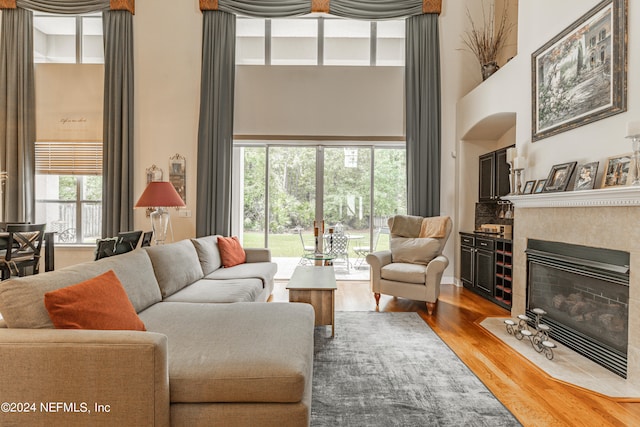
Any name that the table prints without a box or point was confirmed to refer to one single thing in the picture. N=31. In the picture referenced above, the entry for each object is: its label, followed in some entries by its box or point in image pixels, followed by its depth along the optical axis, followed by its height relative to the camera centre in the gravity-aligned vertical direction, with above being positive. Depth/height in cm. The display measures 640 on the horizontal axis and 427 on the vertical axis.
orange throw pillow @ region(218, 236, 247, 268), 427 -48
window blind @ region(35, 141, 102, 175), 547 +87
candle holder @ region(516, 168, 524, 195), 367 +36
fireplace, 242 -65
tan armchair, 388 -55
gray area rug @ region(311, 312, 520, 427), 192 -111
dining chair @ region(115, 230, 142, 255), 346 -29
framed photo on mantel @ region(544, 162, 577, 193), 291 +35
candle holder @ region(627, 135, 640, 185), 221 +37
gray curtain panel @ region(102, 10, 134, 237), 534 +135
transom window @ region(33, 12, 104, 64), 568 +284
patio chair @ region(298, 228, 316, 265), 571 -55
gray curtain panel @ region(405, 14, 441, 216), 530 +152
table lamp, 391 +18
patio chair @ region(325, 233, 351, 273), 566 -49
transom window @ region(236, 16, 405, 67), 565 +282
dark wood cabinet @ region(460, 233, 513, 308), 409 -64
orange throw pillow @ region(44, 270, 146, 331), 153 -44
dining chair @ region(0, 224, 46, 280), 386 -43
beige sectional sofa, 135 -66
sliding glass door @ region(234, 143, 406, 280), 565 +43
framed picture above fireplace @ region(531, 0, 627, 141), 247 +119
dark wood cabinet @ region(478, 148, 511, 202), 458 +56
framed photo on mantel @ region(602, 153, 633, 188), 240 +33
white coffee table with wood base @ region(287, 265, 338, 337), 301 -72
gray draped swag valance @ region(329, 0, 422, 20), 538 +320
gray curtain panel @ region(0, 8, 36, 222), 530 +146
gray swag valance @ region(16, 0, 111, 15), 540 +322
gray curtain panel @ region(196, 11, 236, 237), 535 +133
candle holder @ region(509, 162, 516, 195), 380 +41
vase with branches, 488 +271
